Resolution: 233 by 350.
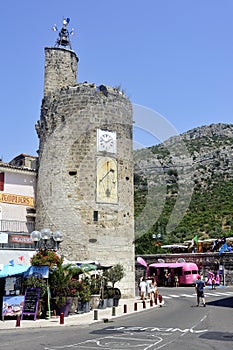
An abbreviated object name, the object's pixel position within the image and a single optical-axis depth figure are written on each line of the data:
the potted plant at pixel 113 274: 23.17
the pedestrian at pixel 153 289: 24.47
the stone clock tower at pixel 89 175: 25.94
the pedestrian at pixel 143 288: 23.78
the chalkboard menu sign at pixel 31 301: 16.45
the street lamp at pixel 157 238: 53.09
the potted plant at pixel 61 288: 17.45
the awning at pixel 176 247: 44.50
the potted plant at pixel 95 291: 20.16
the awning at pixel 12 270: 16.48
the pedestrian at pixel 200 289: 20.26
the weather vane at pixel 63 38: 31.83
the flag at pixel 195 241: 44.08
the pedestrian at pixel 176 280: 39.47
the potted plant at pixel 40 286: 16.92
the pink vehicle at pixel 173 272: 38.38
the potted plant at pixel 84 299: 18.64
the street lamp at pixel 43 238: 18.06
